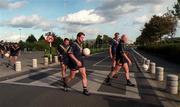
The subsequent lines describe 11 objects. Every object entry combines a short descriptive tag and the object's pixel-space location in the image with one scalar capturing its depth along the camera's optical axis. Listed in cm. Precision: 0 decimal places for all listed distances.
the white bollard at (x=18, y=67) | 805
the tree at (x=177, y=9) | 1522
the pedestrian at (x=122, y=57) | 518
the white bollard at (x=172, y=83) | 445
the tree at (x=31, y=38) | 6236
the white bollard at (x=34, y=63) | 944
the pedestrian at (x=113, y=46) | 605
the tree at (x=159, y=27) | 2443
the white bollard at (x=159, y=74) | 590
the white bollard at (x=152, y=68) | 749
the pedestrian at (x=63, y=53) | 525
